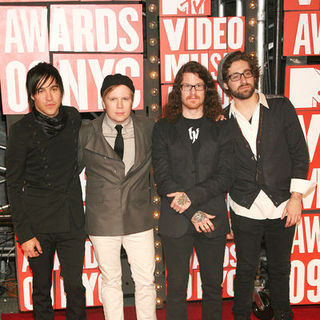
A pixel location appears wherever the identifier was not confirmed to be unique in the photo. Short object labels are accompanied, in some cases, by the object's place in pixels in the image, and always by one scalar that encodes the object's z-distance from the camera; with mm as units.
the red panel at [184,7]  3115
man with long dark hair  2521
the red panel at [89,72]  3094
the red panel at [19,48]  2973
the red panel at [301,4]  3184
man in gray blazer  2566
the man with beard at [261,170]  2691
